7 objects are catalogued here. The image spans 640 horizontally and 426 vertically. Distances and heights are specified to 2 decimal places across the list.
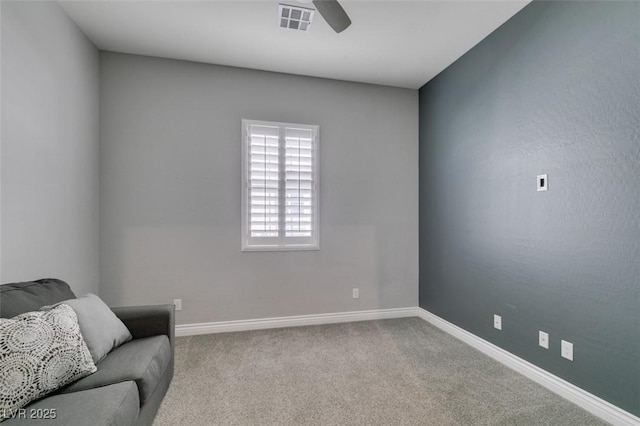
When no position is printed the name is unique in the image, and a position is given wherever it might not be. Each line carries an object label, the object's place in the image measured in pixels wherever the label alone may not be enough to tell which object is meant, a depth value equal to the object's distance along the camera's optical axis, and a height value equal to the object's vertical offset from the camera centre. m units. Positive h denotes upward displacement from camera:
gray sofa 1.23 -0.80
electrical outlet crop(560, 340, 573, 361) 2.11 -0.96
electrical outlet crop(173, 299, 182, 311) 3.21 -0.95
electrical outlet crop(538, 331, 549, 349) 2.28 -0.95
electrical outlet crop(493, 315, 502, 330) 2.69 -0.97
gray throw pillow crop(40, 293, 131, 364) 1.62 -0.64
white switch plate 2.29 +0.24
